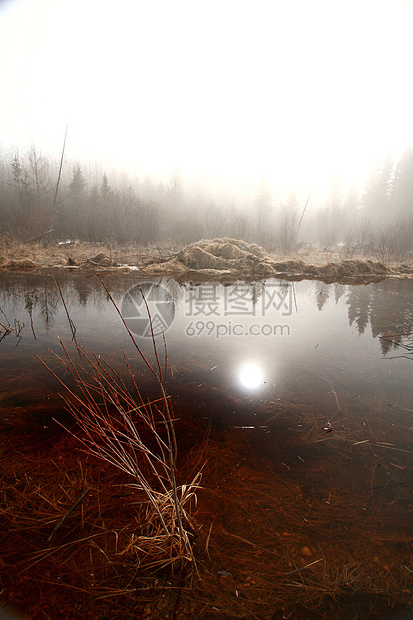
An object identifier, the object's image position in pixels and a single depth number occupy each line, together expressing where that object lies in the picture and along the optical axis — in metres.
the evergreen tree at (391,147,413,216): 38.44
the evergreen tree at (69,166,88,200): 27.91
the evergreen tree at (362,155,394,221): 39.47
